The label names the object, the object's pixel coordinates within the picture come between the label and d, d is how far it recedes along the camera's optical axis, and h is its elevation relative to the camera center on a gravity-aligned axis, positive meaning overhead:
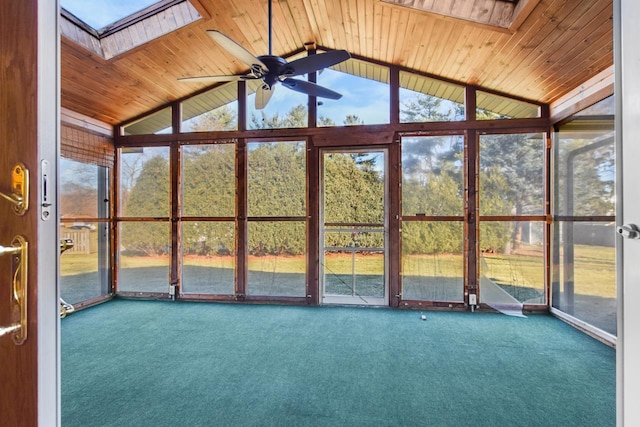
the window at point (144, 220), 4.91 -0.11
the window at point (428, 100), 4.40 +1.58
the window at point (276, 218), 4.68 -0.08
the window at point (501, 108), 4.25 +1.41
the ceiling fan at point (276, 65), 2.46 +1.23
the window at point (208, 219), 4.81 -0.09
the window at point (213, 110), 4.84 +1.59
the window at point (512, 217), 4.19 -0.07
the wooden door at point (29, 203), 0.64 +0.02
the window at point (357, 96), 4.56 +1.70
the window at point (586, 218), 3.12 -0.07
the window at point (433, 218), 4.36 -0.08
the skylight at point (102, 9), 3.11 +2.09
